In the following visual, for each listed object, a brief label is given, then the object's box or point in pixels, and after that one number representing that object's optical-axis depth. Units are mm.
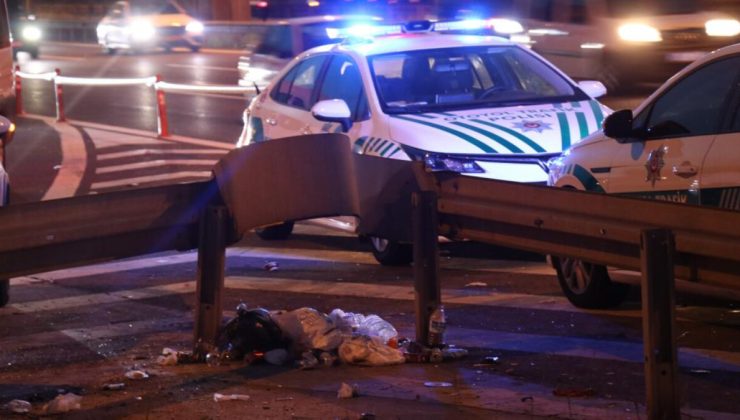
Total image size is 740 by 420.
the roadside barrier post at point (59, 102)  24730
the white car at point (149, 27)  42812
